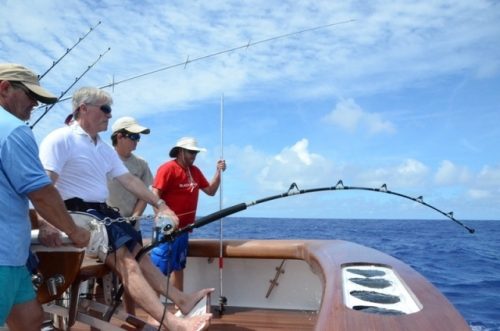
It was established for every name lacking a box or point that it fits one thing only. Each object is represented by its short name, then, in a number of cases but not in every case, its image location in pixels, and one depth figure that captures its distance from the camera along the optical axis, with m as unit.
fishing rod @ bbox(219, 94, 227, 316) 3.65
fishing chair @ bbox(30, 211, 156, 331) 2.12
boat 1.56
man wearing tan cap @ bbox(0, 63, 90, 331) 1.61
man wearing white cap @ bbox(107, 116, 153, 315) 3.38
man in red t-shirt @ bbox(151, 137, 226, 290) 3.46
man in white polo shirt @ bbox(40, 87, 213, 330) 2.29
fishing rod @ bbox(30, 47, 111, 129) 3.24
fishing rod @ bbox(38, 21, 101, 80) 3.90
